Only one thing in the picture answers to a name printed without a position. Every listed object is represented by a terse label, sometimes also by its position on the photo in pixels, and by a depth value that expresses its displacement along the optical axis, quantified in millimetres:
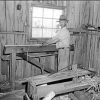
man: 4893
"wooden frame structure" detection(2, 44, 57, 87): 4680
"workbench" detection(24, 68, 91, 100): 4004
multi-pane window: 5933
